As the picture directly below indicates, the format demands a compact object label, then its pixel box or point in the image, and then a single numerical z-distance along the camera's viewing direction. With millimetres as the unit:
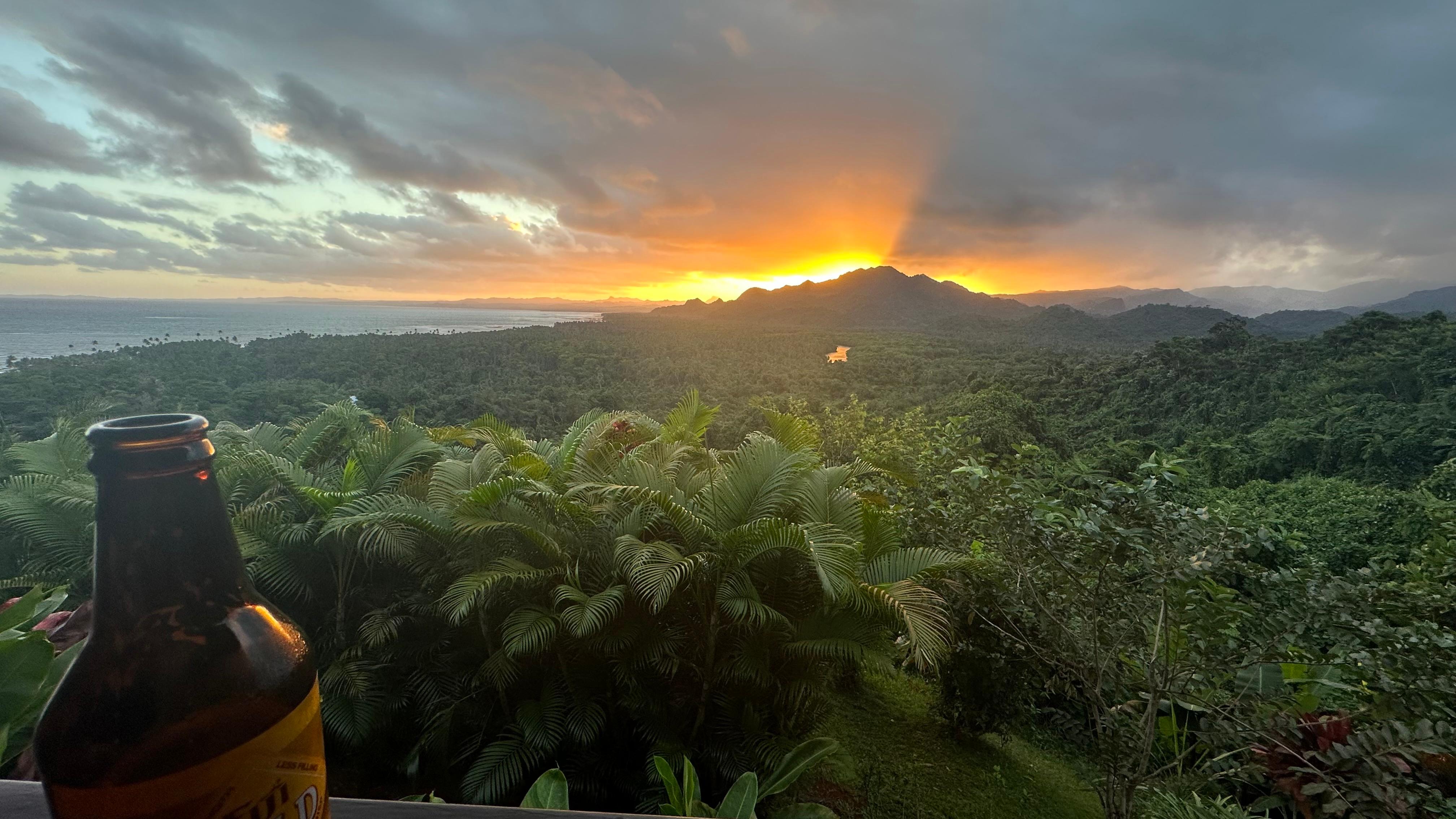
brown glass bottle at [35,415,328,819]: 138
